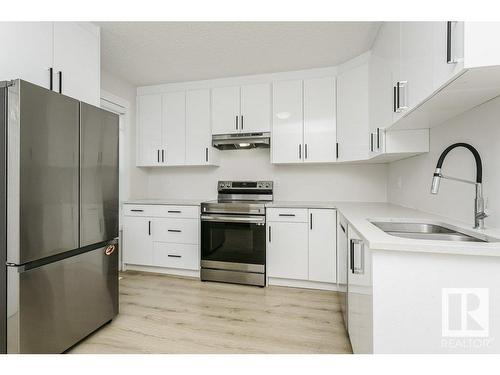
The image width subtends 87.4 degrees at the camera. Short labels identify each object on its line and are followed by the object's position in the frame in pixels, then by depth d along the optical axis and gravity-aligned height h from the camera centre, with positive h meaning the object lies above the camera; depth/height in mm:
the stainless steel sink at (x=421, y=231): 1414 -272
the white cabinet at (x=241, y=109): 3169 +959
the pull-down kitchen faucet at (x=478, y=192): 1314 -27
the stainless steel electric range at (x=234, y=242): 2836 -628
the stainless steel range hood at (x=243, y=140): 3090 +557
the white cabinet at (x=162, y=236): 3070 -606
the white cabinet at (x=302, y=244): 2691 -613
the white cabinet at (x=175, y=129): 3377 +755
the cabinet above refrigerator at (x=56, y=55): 1618 +922
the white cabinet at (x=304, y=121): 2988 +759
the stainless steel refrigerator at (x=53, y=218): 1342 -188
